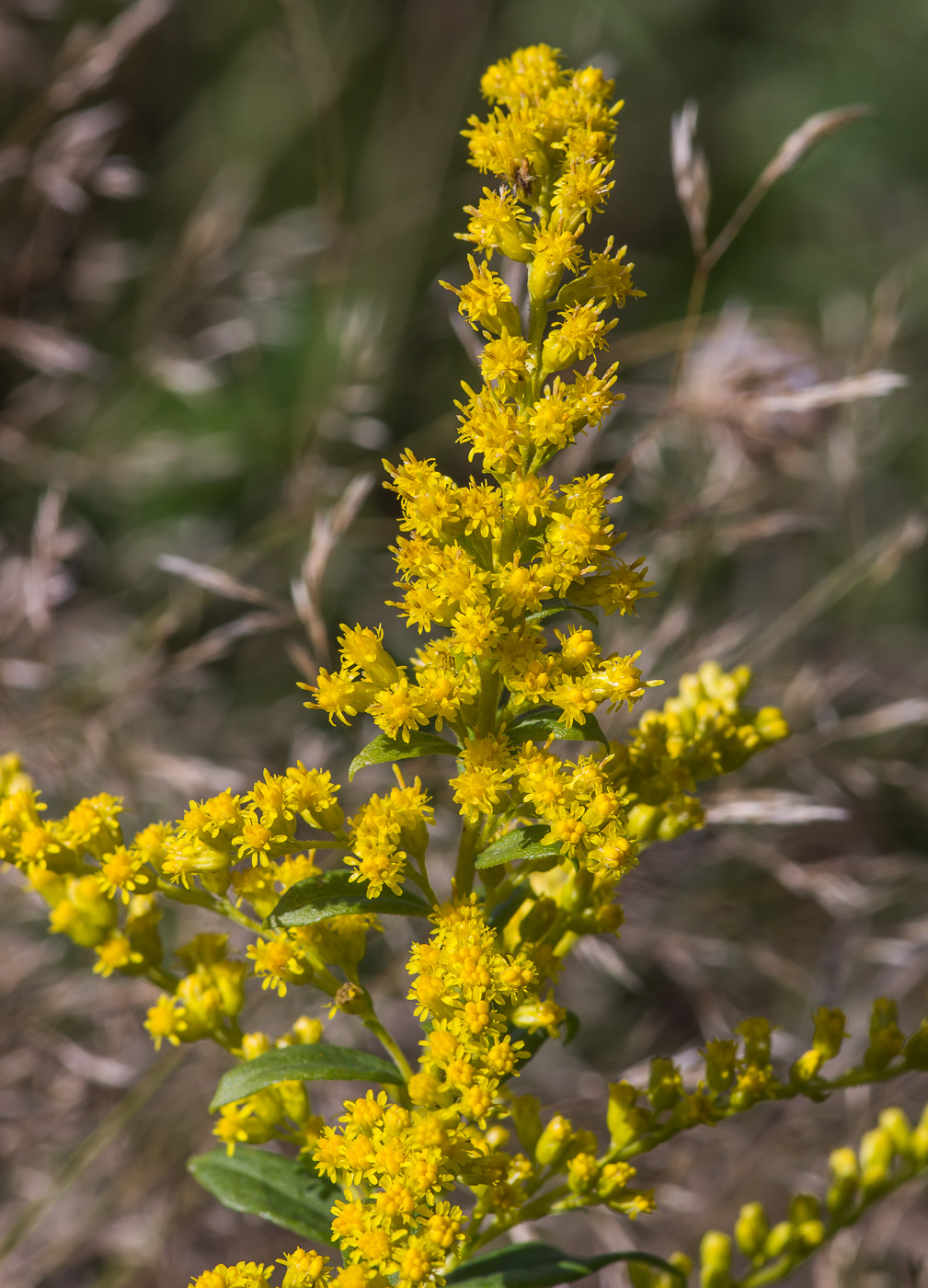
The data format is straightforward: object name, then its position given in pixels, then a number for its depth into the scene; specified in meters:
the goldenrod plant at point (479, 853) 1.35
